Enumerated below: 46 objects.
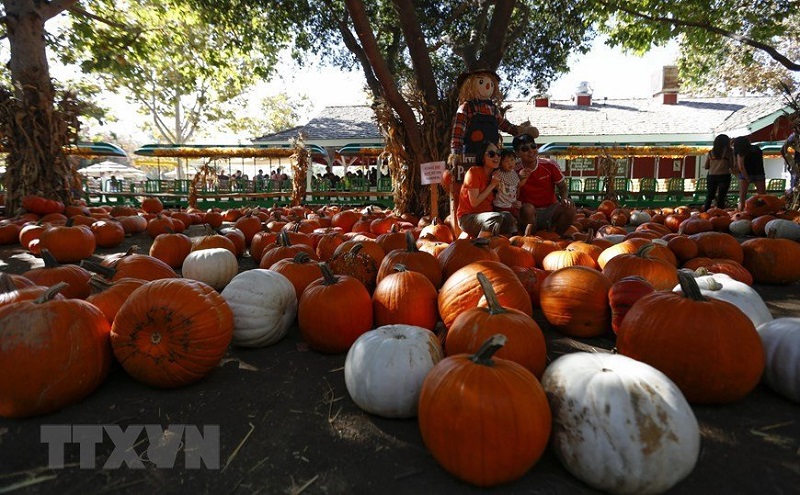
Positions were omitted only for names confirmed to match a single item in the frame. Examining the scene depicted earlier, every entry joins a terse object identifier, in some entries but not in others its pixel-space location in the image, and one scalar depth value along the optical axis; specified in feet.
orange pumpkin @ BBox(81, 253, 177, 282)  9.72
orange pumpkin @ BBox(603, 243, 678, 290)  9.73
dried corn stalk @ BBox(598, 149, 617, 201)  43.47
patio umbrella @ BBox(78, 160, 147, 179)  112.78
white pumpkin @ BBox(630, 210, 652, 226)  27.38
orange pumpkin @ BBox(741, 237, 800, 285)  12.69
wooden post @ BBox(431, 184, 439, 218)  22.53
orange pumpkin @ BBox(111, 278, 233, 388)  6.61
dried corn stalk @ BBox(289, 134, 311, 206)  39.51
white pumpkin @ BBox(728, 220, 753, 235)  20.71
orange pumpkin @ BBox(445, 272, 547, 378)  6.42
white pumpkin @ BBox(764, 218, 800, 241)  17.03
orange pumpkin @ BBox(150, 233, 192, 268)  15.30
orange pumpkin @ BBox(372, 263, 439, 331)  8.49
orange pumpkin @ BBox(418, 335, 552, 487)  4.64
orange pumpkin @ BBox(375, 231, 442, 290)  10.49
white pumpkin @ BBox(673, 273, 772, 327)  7.65
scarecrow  18.60
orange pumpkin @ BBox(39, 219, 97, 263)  15.74
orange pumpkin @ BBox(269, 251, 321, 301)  10.34
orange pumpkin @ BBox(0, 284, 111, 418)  5.86
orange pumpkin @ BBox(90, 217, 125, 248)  19.19
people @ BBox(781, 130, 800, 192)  27.55
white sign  20.72
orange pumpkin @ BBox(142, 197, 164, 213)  32.19
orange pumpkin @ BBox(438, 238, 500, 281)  10.89
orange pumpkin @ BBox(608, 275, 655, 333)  8.02
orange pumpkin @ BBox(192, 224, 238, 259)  14.84
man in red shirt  18.29
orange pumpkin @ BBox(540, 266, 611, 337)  8.68
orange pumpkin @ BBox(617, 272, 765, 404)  5.98
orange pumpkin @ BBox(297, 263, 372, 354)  8.14
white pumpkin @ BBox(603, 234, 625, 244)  15.54
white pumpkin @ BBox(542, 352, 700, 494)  4.48
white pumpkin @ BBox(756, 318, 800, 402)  6.22
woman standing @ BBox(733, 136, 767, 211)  29.37
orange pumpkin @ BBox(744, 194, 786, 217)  22.56
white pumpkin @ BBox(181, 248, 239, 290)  12.30
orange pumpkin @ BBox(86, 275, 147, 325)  7.55
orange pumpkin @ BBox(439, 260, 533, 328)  8.27
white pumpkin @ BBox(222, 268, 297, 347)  8.38
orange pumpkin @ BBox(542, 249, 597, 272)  11.89
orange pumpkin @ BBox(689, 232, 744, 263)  13.20
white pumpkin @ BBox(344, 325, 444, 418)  6.00
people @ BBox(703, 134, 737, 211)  30.22
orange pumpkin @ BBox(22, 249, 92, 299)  9.01
